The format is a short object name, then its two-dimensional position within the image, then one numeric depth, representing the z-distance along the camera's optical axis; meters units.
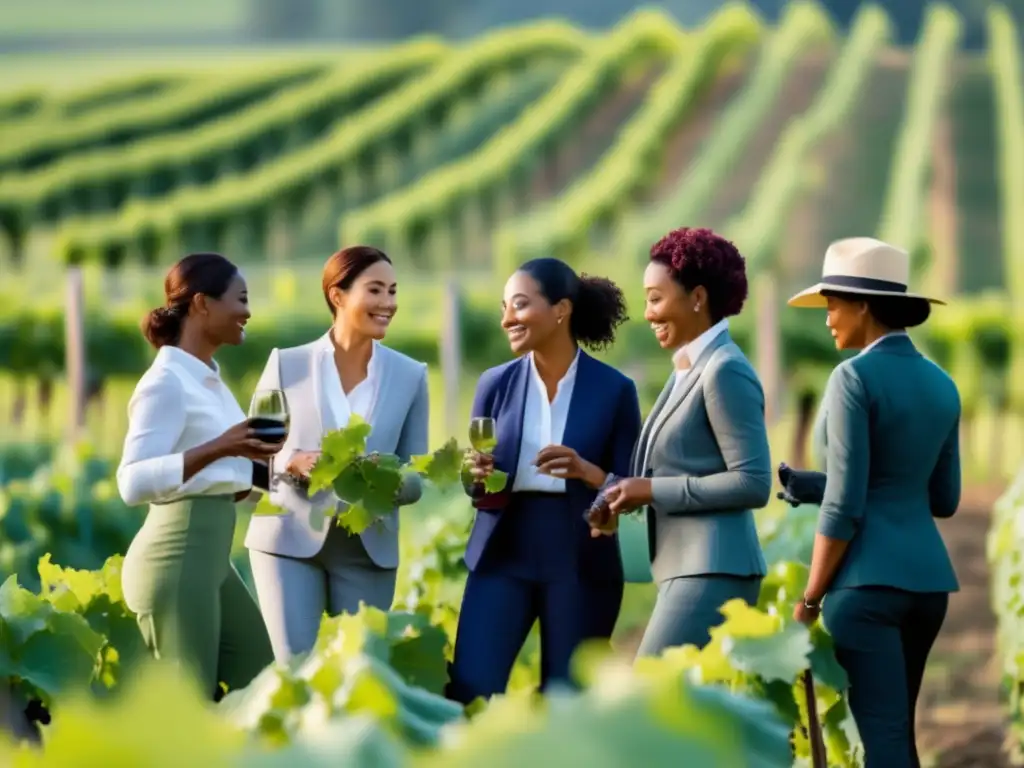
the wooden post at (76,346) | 24.78
